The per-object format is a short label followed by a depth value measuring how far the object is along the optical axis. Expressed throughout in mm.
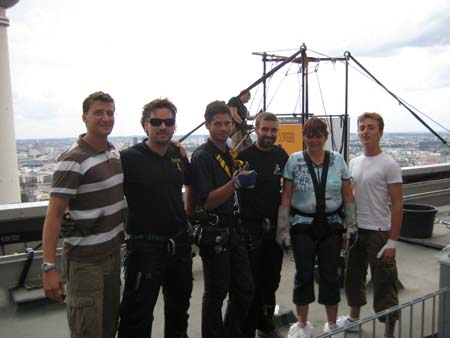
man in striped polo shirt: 2084
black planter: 5723
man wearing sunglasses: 2398
